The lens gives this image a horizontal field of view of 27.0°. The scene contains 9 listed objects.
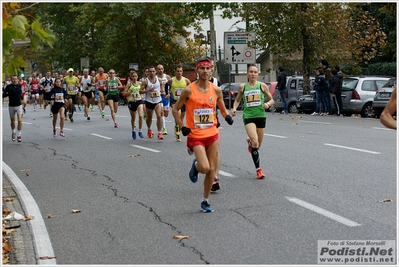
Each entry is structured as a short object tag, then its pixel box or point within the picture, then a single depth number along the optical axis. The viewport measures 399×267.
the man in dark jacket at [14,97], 21.30
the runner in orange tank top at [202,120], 9.77
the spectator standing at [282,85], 31.05
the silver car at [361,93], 27.23
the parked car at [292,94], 32.12
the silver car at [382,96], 25.08
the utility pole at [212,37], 46.97
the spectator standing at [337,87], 27.11
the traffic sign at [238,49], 35.75
